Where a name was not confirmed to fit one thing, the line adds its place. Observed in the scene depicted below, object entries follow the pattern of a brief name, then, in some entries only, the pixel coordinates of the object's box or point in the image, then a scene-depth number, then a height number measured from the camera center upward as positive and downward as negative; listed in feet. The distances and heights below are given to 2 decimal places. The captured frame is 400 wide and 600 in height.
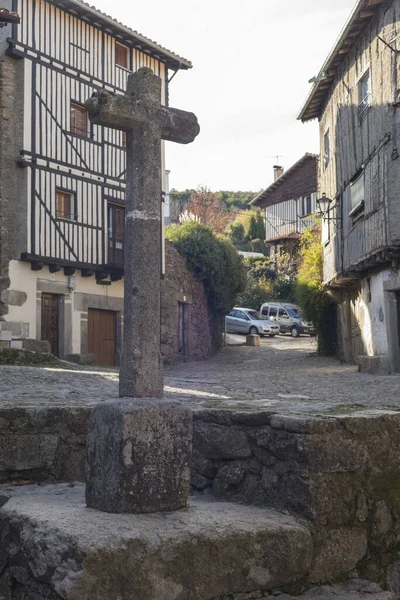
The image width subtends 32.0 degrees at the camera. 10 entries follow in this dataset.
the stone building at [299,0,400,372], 46.21 +11.41
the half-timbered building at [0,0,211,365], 52.47 +12.51
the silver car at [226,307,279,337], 95.40 +1.48
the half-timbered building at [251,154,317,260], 117.27 +23.06
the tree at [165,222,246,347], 70.79 +7.43
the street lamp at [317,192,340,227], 58.54 +11.07
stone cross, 12.07 +2.10
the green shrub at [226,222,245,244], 159.74 +23.41
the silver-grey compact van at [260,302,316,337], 97.91 +2.38
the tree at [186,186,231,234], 153.79 +27.97
